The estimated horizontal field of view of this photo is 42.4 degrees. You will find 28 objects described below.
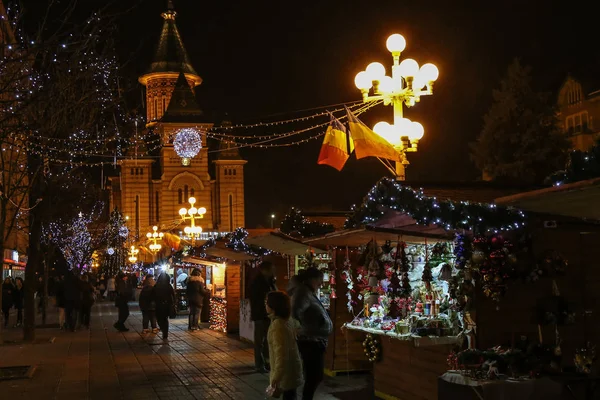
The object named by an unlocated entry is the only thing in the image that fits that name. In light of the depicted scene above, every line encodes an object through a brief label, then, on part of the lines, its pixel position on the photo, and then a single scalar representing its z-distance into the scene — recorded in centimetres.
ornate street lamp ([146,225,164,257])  4776
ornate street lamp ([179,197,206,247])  3331
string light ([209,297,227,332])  2186
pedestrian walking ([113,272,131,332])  2386
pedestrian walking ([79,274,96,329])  2456
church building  7206
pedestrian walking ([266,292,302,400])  703
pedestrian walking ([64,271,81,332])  2348
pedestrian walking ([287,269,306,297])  902
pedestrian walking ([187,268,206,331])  2261
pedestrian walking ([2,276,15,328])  2598
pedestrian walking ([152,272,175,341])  2006
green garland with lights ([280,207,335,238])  1398
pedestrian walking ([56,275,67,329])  2415
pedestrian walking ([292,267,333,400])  839
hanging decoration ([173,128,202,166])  4388
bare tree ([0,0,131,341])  1174
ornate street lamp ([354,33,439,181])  1466
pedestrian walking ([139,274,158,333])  2193
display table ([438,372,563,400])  738
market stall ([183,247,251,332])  2042
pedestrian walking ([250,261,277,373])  1311
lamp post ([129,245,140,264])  6489
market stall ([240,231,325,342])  1456
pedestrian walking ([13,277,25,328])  2677
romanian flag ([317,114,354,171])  1491
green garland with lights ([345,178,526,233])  810
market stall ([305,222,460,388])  962
